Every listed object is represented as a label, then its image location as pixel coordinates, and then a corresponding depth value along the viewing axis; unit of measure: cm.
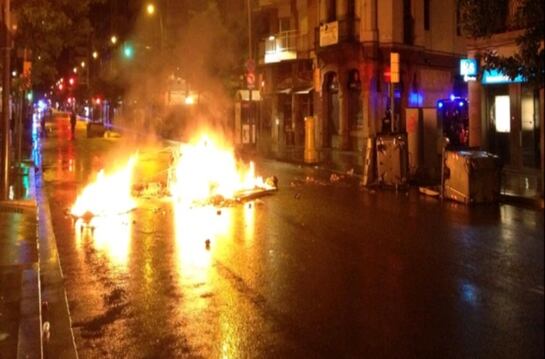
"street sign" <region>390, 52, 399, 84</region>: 1958
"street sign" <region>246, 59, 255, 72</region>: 2941
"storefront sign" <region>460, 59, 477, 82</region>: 1992
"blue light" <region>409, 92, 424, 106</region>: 3088
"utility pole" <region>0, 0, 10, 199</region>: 1255
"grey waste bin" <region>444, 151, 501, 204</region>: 1402
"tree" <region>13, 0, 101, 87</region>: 1712
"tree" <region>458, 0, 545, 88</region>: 930
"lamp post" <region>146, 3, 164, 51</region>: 4422
